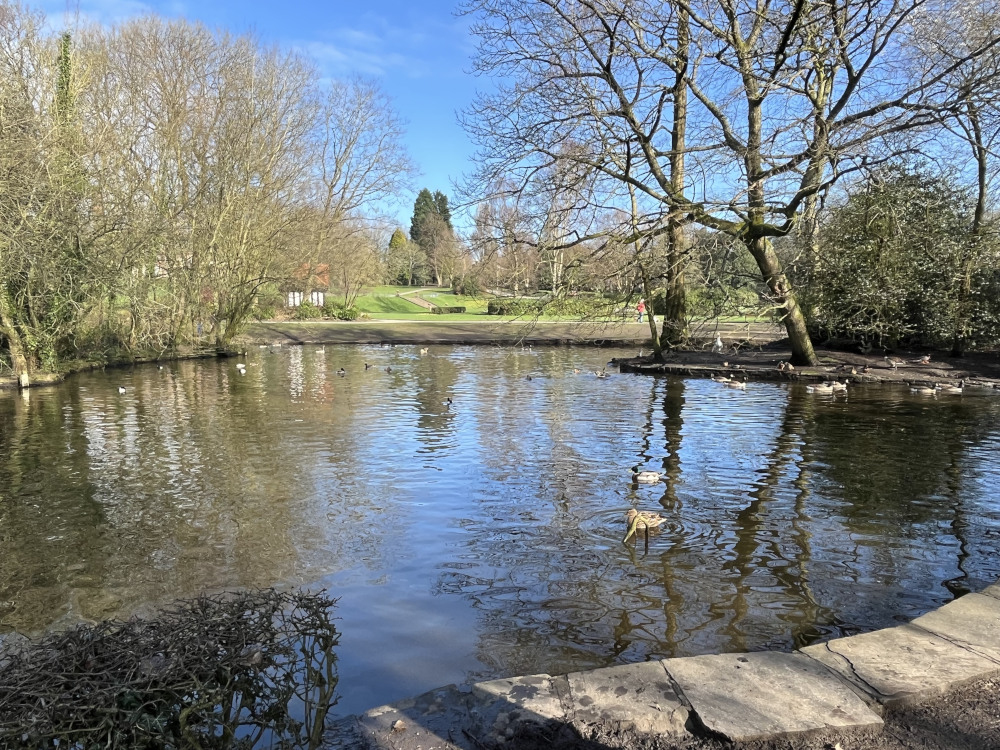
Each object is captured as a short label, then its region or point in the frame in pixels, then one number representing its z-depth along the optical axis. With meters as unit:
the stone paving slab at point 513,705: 3.16
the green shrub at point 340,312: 51.97
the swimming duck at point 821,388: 16.16
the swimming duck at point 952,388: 16.14
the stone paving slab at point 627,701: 3.13
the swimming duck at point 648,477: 8.30
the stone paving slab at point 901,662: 3.34
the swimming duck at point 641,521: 6.54
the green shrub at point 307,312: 51.25
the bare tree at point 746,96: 13.08
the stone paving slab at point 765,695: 3.06
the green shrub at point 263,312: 39.61
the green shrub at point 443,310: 61.17
